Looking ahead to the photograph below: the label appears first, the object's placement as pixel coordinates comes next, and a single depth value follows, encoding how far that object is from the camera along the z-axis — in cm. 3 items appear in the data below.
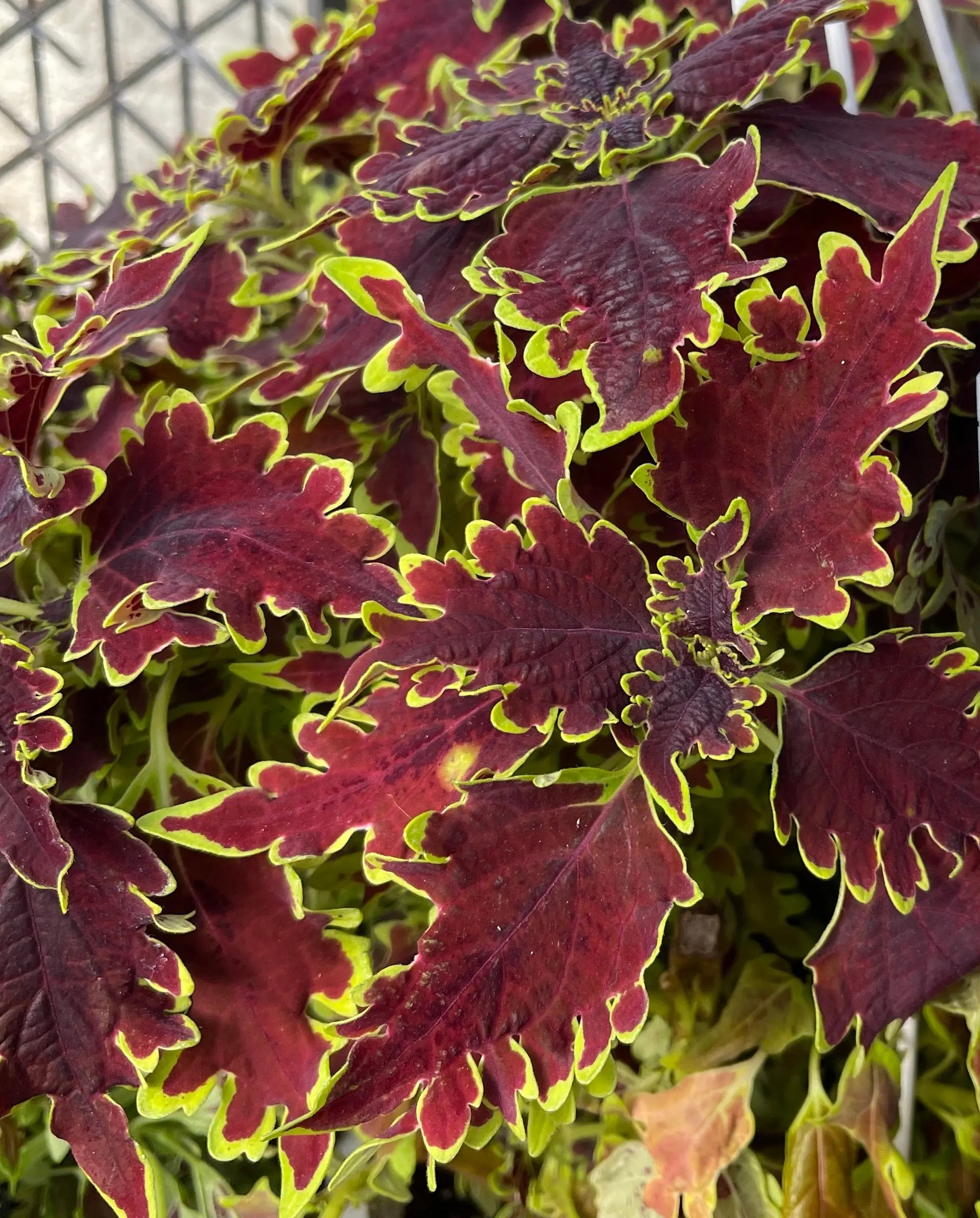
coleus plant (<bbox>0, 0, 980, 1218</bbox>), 42
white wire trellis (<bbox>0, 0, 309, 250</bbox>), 107
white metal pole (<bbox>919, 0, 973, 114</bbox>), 54
